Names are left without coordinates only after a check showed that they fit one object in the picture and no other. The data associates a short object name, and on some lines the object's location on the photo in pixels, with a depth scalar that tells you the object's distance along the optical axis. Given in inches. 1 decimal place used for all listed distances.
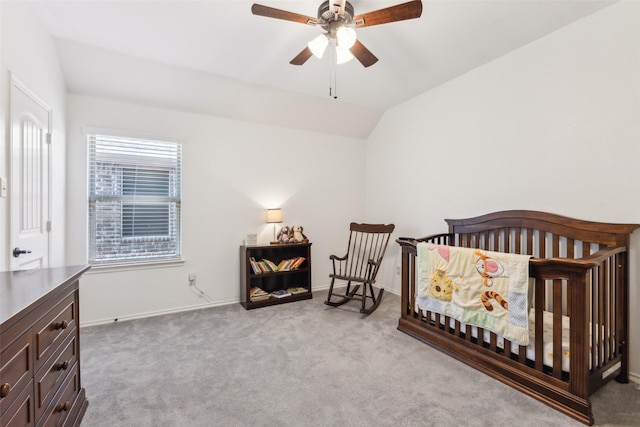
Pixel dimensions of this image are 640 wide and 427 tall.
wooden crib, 64.7
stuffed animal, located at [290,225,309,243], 152.3
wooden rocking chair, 133.9
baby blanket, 73.7
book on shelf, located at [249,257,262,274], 137.6
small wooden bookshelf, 135.9
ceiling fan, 68.5
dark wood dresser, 35.8
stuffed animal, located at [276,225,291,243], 148.8
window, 118.9
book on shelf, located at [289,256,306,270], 147.2
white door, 72.9
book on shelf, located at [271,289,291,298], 140.8
